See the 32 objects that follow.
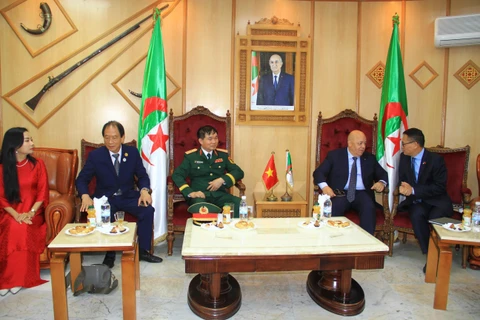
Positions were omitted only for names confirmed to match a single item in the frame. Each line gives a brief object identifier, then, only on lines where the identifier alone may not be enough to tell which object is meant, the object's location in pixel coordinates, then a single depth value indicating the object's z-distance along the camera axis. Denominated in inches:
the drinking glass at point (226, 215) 103.5
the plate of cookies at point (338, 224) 101.7
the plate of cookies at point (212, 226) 97.6
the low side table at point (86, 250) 82.9
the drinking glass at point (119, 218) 94.0
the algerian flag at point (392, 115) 152.9
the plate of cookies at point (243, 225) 97.6
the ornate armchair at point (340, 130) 160.6
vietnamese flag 142.8
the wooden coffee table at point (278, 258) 82.8
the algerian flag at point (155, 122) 145.1
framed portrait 168.6
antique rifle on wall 157.3
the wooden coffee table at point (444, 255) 92.4
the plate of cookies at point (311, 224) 100.9
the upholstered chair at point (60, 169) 134.3
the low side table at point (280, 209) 140.3
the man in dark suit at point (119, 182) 125.8
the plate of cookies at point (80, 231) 88.4
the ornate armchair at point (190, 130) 158.4
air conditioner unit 161.2
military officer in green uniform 139.1
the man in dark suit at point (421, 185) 129.6
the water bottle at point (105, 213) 96.2
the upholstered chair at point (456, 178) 137.1
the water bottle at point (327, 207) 110.3
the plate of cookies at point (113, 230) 90.3
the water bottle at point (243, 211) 104.0
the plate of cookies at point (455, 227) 98.0
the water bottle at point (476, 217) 100.9
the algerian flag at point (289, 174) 141.8
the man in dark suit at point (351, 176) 136.4
